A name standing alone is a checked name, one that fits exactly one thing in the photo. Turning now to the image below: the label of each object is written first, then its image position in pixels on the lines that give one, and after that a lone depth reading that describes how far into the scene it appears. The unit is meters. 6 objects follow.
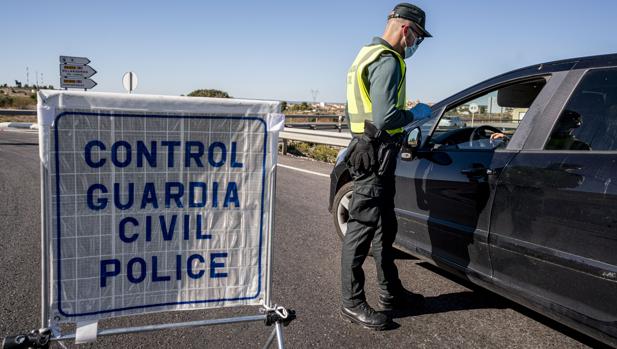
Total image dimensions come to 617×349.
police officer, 2.97
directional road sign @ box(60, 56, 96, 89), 17.78
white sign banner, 1.93
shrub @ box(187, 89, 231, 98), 35.36
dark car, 2.50
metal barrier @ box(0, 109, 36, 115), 24.33
